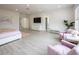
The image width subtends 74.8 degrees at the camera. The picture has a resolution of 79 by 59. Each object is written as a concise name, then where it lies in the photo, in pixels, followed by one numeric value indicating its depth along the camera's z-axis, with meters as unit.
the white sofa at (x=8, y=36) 2.23
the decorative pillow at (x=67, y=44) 1.47
